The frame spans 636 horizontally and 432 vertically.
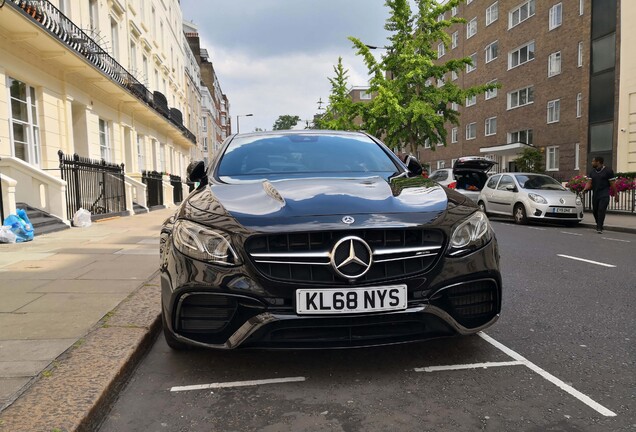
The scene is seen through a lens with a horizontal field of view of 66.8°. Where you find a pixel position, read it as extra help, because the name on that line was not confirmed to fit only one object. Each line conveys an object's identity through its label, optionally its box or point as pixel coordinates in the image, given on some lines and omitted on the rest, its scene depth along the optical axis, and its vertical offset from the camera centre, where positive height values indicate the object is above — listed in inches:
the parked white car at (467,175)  678.5 +14.4
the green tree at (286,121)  4795.8 +679.4
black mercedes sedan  99.0 -17.8
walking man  438.9 -5.7
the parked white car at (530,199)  512.4 -17.9
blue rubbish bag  325.4 -22.0
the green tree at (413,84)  931.3 +205.7
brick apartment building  864.3 +226.0
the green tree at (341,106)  1087.5 +226.3
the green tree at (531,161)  1031.6 +48.6
